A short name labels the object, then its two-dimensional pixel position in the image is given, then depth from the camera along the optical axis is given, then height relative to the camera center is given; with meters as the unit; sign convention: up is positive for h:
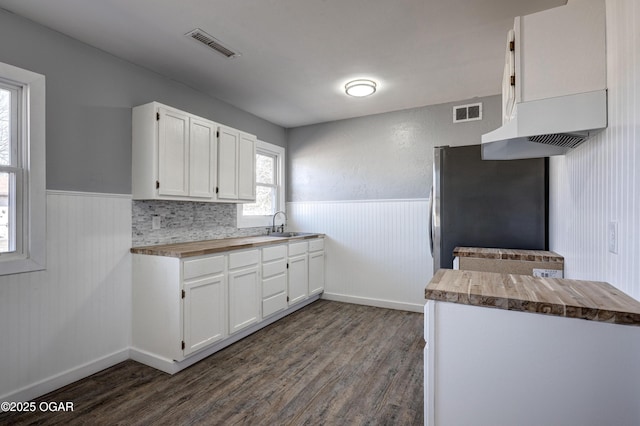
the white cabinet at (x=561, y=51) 1.29 +0.70
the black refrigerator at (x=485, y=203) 2.31 +0.08
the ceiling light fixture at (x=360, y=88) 3.03 +1.25
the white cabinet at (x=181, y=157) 2.52 +0.50
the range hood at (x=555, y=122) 1.28 +0.39
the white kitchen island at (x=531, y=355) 0.93 -0.47
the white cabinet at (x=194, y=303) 2.33 -0.76
